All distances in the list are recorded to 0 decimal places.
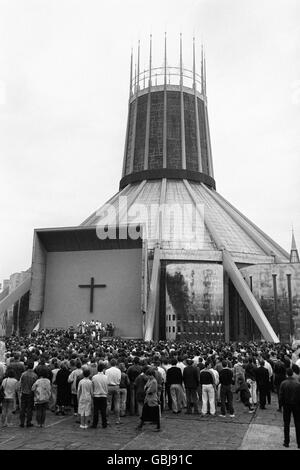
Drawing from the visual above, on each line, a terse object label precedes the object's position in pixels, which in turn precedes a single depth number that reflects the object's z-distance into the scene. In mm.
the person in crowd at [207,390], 10305
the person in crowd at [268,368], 11480
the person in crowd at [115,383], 9750
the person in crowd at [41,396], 9016
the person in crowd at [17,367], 10205
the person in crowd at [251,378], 11219
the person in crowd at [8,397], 9109
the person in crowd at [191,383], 10445
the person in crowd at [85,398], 8984
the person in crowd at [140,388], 9531
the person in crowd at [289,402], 7594
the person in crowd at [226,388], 10281
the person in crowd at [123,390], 10102
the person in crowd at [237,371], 11818
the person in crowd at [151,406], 8789
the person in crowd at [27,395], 9109
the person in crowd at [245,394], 10906
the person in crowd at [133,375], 10250
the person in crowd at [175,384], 10547
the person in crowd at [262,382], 10992
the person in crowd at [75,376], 10148
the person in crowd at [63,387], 10227
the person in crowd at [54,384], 10500
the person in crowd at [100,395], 9109
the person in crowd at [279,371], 11281
